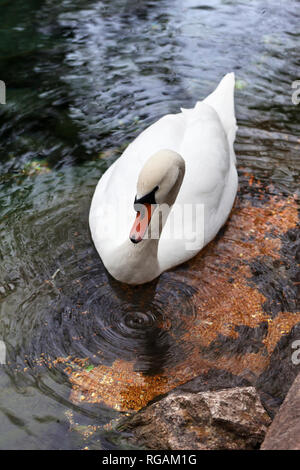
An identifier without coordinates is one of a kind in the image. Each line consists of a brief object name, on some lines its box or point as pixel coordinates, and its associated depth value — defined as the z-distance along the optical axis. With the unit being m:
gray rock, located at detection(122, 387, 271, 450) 3.12
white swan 3.88
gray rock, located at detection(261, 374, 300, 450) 2.76
